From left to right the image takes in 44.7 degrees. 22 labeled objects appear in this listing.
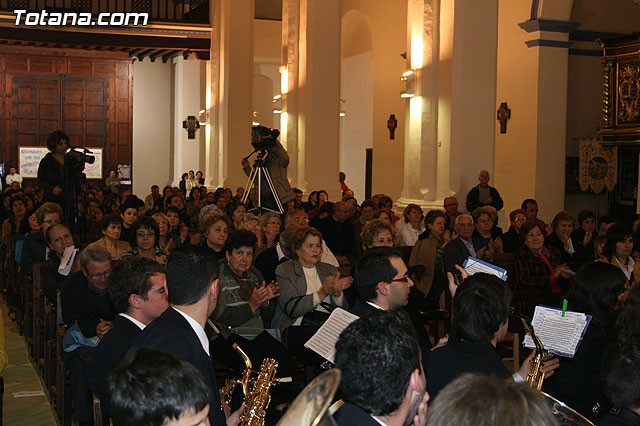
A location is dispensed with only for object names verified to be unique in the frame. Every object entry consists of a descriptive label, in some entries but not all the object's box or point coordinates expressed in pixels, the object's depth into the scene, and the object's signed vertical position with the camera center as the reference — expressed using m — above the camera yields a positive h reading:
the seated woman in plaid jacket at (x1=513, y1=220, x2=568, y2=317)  7.24 -0.96
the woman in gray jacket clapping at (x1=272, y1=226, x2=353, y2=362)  5.63 -0.92
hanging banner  15.41 +0.14
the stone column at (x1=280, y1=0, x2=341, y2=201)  14.16 +1.37
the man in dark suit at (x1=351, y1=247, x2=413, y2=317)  4.16 -0.61
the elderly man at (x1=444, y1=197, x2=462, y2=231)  10.51 -0.49
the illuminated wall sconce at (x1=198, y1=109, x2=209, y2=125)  23.31 +1.54
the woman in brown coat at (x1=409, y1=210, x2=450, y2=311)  8.02 -0.99
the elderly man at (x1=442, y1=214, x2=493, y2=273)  7.86 -0.79
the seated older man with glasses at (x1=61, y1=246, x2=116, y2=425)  5.30 -0.98
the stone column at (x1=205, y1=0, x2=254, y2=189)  19.36 +1.93
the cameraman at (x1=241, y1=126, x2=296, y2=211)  12.45 +0.06
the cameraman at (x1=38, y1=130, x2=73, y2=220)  10.20 -0.10
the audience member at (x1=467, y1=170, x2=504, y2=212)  10.43 -0.32
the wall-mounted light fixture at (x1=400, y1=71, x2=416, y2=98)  11.43 +1.26
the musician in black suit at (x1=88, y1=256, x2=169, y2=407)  3.90 -0.71
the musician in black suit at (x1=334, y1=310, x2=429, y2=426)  2.34 -0.63
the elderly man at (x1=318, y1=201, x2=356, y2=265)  10.07 -0.80
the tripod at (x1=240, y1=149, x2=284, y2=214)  12.35 -0.19
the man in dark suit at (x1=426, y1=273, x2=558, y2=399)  3.41 -0.75
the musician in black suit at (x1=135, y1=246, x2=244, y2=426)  3.02 -0.58
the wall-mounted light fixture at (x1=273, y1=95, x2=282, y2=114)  18.80 +1.53
